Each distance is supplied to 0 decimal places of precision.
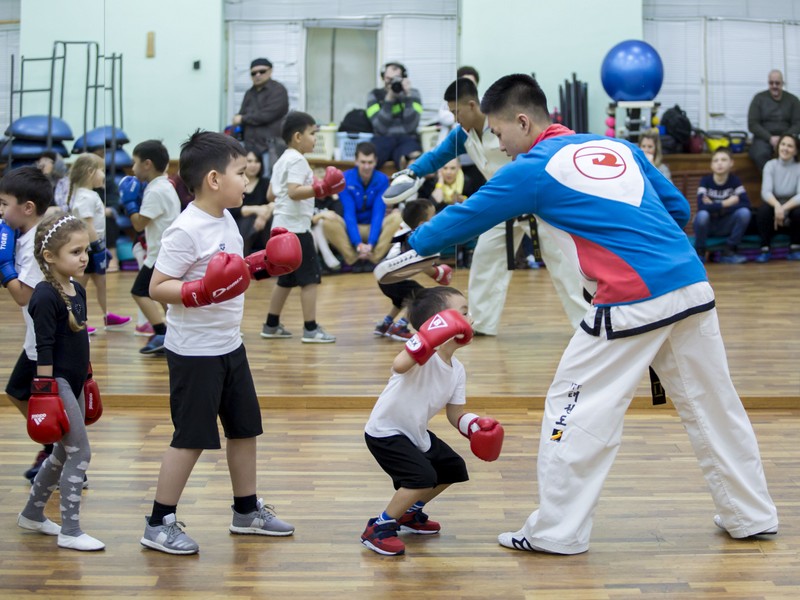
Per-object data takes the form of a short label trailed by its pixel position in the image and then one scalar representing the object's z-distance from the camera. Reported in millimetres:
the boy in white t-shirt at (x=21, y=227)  3781
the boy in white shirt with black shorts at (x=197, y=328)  3207
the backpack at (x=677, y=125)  10883
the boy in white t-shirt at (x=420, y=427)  3238
